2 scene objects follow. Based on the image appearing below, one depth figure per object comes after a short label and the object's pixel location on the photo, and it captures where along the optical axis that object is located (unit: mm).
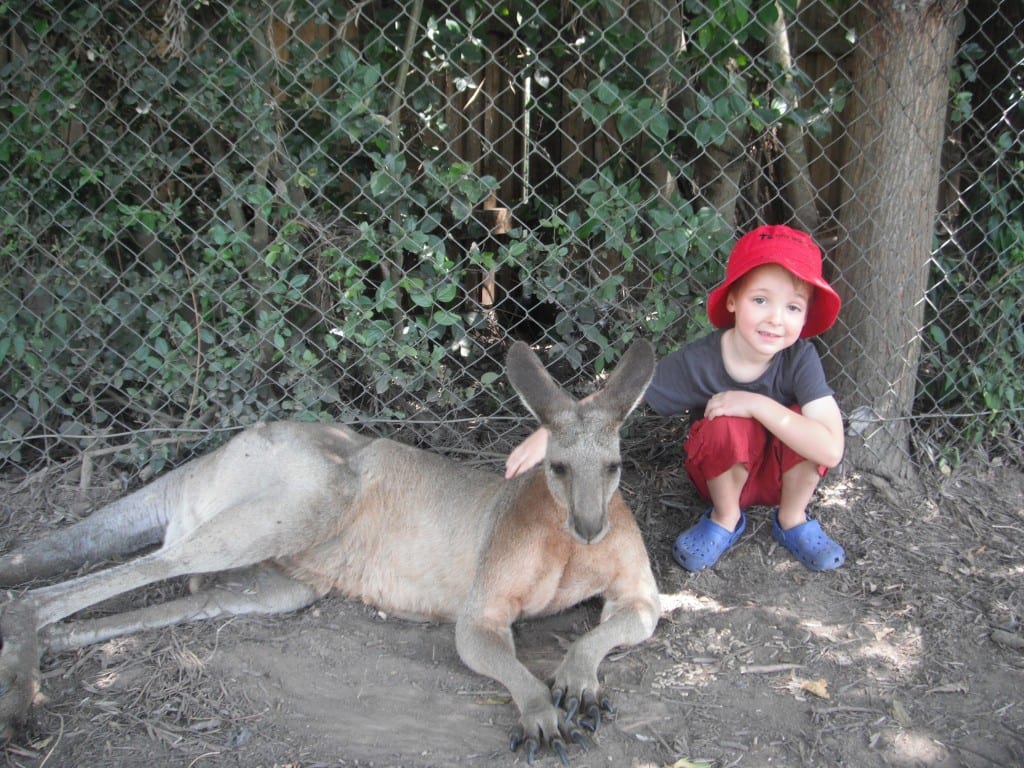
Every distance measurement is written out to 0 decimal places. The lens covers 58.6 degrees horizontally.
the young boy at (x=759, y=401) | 3344
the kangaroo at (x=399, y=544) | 2963
